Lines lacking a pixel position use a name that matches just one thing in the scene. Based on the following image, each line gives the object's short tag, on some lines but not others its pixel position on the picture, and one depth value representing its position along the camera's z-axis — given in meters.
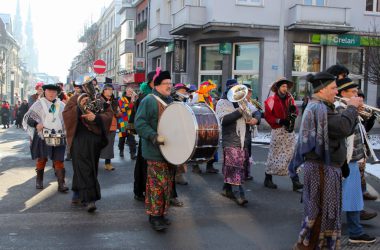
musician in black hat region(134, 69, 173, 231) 5.59
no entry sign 19.11
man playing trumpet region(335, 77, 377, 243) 5.15
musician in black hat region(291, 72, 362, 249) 4.45
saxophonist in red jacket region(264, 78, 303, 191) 7.92
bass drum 5.22
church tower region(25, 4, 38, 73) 195.38
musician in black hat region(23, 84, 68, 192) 7.64
